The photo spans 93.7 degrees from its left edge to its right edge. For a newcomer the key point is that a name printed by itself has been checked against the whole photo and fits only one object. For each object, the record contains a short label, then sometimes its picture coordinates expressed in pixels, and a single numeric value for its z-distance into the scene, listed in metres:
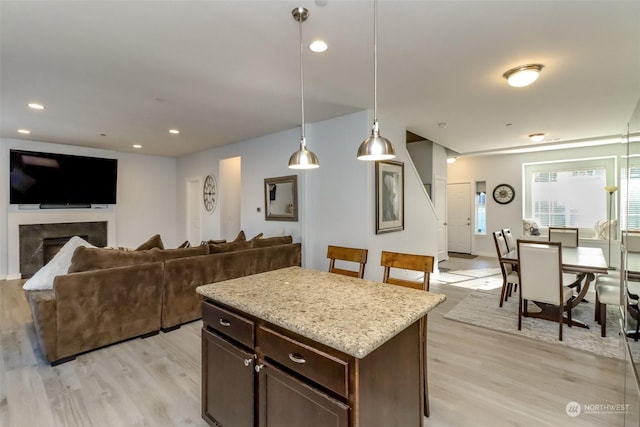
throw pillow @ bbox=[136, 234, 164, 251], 3.37
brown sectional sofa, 2.60
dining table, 3.04
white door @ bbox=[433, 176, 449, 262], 6.70
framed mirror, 5.03
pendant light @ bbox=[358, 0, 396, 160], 1.70
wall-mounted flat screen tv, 5.58
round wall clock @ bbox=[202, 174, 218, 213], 6.88
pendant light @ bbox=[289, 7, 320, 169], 2.10
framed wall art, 4.29
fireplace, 5.73
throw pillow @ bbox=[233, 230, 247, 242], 4.36
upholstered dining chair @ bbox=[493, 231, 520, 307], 3.84
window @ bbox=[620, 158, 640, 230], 1.72
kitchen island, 1.14
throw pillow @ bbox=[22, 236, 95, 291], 2.87
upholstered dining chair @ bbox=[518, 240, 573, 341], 2.98
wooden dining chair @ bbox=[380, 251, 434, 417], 1.81
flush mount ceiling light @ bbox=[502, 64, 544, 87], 2.75
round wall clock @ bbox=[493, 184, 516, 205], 7.44
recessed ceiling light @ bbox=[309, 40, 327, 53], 2.33
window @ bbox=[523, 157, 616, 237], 6.40
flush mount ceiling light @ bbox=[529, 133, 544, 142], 5.25
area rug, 2.88
